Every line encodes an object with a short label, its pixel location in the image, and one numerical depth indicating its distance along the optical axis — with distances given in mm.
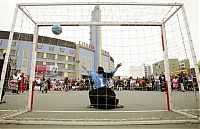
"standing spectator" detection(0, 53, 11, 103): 6441
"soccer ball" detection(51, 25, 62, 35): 5469
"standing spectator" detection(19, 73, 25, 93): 12564
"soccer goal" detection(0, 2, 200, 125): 4803
